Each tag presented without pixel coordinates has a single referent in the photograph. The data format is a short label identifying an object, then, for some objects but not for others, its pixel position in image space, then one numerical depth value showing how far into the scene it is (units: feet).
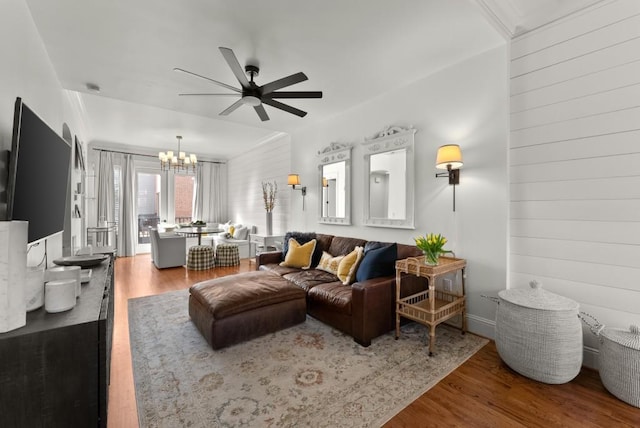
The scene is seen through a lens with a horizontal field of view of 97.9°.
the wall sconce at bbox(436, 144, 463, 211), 9.18
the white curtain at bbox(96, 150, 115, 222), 23.07
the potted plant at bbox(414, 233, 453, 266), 8.59
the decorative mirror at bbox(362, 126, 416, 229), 11.37
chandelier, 19.81
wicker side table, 8.18
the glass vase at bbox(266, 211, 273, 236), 20.63
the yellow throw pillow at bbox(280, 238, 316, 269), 13.24
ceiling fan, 8.44
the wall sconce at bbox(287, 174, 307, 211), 17.38
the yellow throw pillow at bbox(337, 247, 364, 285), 10.48
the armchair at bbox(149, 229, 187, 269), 18.76
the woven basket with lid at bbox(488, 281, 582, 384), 6.57
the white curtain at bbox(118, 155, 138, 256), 23.91
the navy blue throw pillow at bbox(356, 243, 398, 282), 9.57
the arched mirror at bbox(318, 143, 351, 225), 14.34
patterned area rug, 5.75
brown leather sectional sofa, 8.54
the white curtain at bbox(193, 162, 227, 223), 28.12
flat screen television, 4.76
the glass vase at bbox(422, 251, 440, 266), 8.63
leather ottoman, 8.38
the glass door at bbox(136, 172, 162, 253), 25.36
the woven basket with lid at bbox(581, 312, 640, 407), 5.89
